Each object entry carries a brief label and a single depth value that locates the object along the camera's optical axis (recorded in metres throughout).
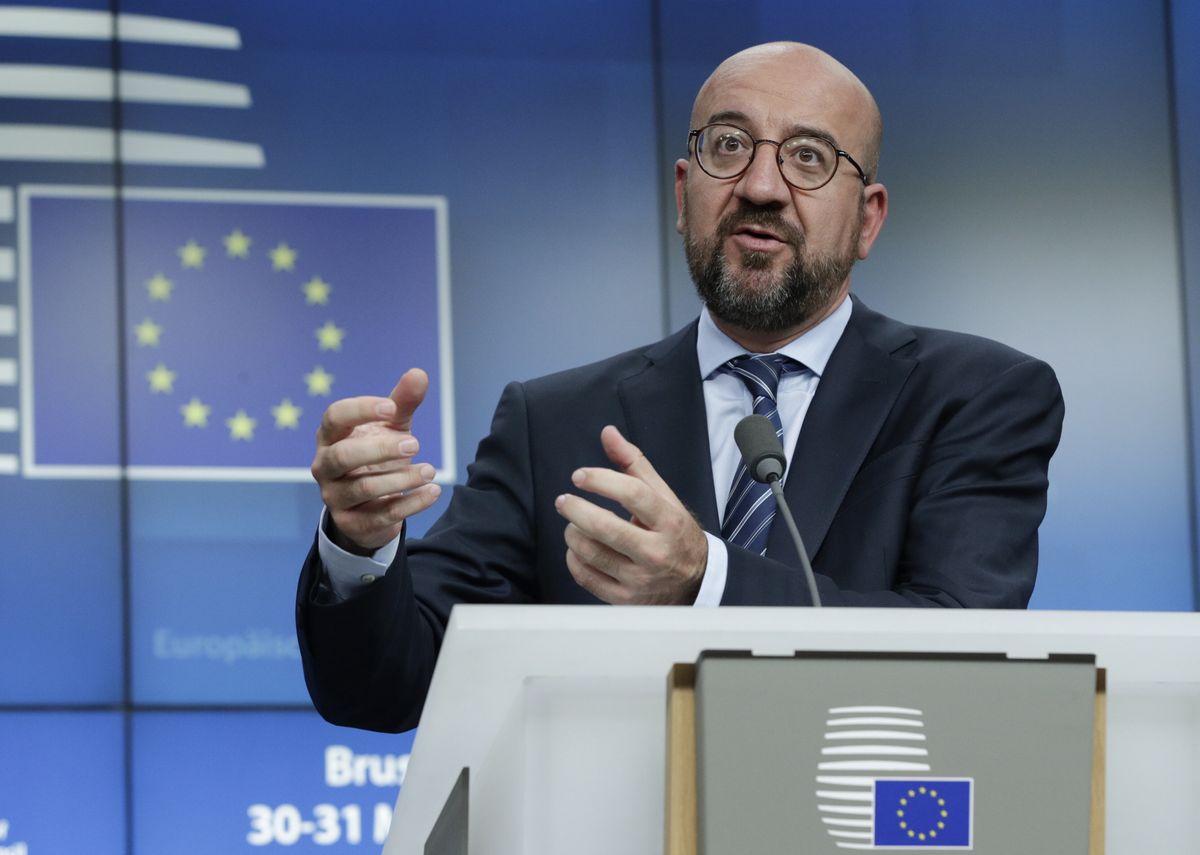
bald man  5.43
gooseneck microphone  5.22
